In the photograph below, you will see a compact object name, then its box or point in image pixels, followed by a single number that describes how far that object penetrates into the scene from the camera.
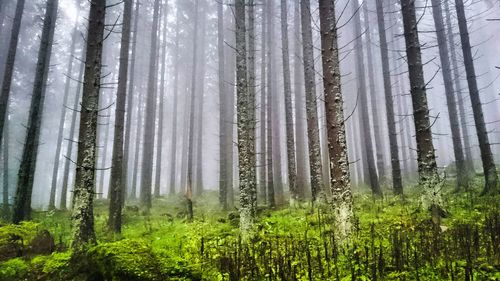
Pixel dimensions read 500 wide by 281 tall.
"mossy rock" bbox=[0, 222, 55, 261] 7.68
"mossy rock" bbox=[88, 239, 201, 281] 4.16
